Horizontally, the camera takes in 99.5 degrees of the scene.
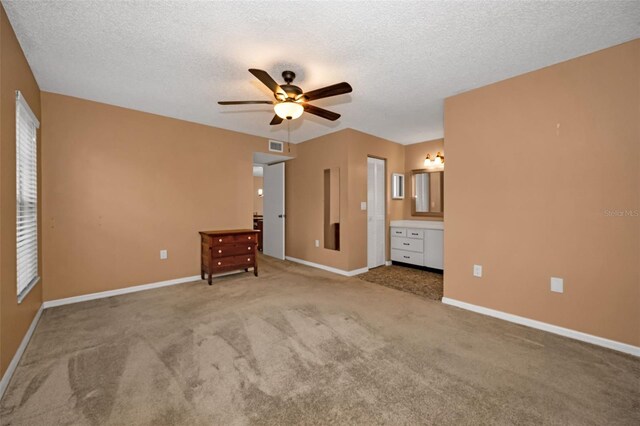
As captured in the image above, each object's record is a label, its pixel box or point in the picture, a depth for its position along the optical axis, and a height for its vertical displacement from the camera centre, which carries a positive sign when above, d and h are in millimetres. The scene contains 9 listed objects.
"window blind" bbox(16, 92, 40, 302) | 2322 +142
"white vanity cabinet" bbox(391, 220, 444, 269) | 4805 -605
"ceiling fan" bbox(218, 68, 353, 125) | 2359 +1068
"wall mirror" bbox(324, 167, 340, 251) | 4918 +51
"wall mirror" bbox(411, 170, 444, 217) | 5336 +354
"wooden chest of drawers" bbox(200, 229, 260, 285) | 4109 -629
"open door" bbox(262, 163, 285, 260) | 5977 +0
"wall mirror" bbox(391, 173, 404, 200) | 5597 +514
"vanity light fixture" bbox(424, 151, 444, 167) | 5172 +975
